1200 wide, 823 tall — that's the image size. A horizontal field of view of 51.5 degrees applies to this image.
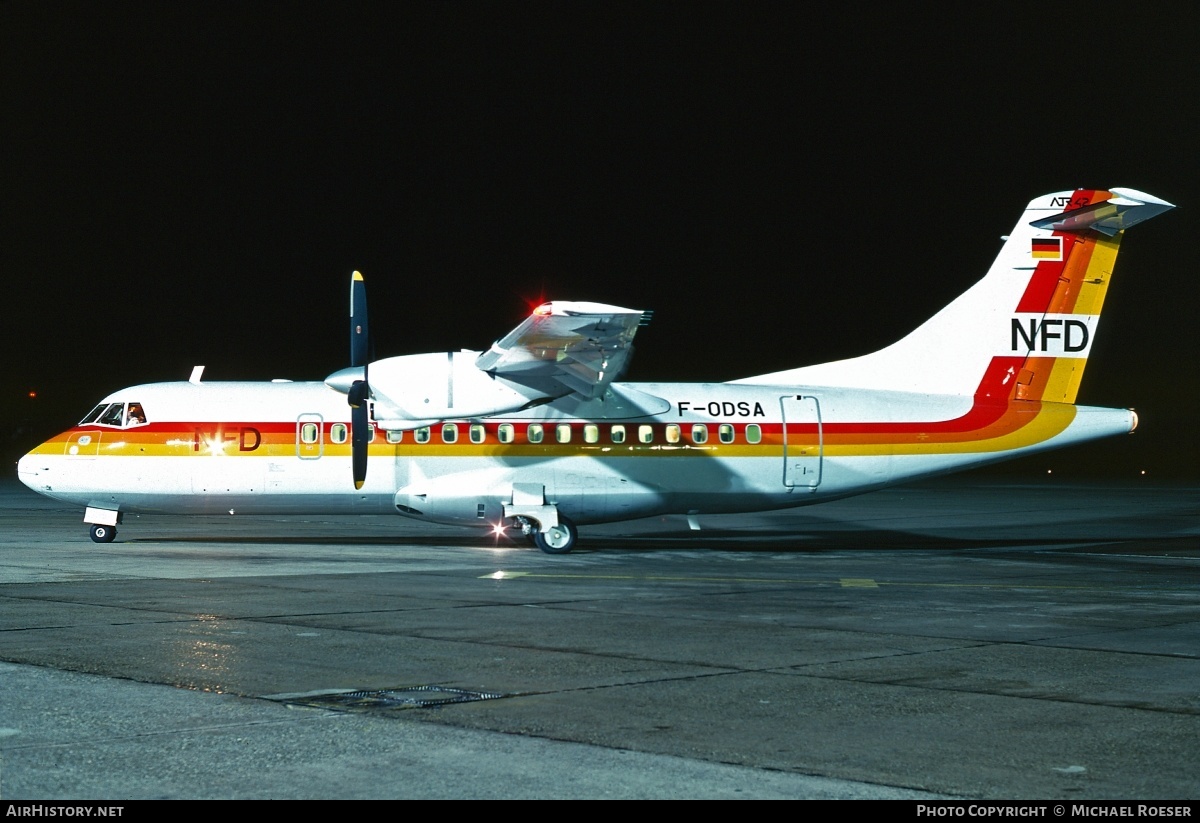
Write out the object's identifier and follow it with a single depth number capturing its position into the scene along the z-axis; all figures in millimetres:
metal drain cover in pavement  9031
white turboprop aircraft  24719
